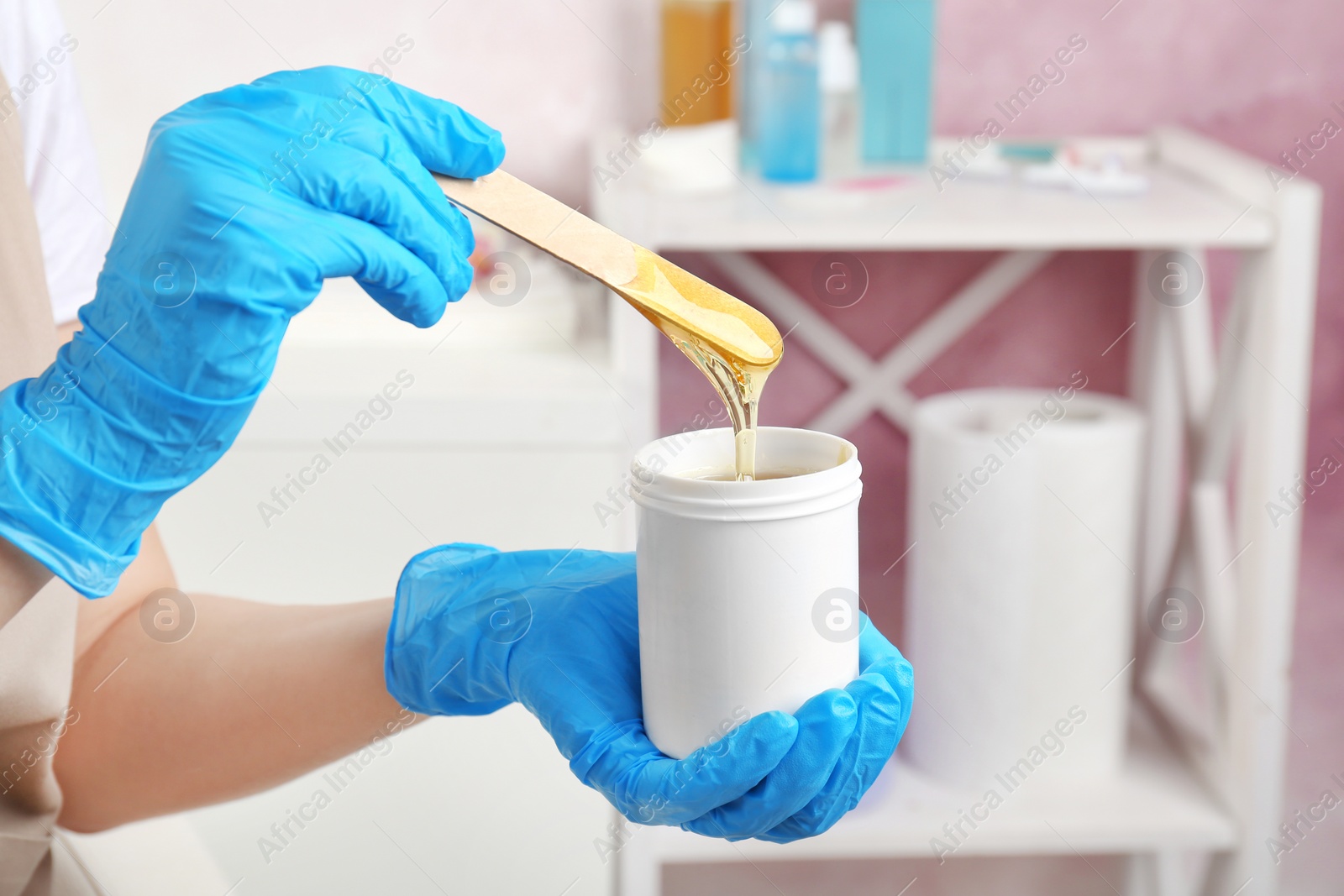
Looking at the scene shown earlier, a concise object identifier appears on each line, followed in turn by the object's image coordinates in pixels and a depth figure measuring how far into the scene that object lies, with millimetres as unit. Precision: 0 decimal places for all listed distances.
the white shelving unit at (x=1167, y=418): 1139
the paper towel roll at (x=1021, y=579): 1255
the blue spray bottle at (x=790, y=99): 1268
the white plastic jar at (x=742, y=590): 559
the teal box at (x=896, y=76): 1354
